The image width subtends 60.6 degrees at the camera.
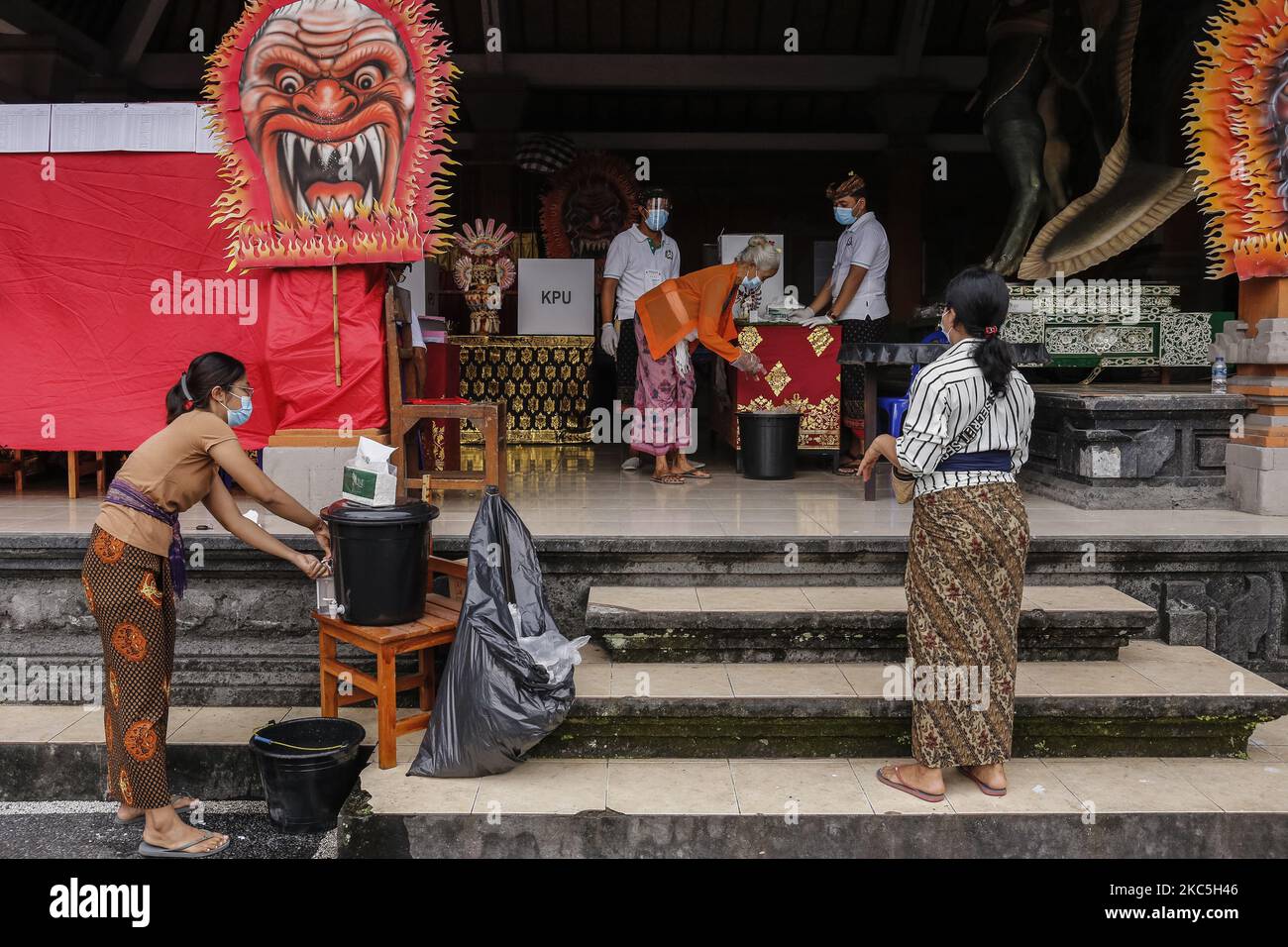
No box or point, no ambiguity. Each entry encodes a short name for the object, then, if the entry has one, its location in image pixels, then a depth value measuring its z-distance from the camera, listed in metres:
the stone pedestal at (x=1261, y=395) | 4.96
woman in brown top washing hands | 3.23
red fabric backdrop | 5.01
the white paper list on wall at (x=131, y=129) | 4.94
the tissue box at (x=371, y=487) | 3.46
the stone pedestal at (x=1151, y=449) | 5.22
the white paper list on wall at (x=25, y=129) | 4.98
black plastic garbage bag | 3.33
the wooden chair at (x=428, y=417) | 4.69
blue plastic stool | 6.20
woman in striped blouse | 3.05
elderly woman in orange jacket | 6.02
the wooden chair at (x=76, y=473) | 5.27
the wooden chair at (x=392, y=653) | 3.44
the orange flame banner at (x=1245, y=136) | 4.94
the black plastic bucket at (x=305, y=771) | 3.46
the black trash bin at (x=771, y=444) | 6.37
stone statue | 7.02
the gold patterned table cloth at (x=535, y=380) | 8.52
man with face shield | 6.41
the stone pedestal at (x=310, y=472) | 4.68
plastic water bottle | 5.40
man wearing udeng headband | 6.52
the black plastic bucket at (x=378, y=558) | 3.43
